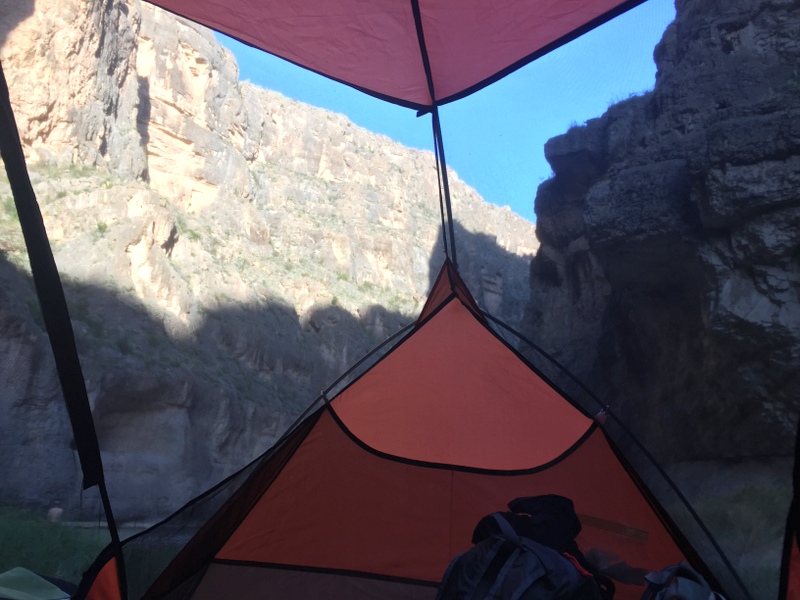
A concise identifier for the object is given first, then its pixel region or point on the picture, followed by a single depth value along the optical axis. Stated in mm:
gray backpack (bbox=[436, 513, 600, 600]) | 1977
